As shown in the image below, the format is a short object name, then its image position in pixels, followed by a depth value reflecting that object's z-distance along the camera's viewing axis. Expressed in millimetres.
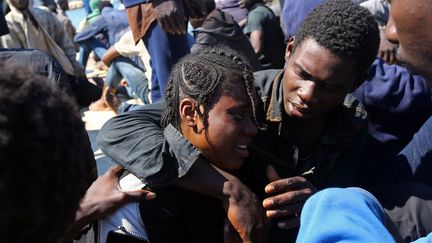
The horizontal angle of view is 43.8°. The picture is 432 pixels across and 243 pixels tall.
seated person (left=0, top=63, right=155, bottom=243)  716
